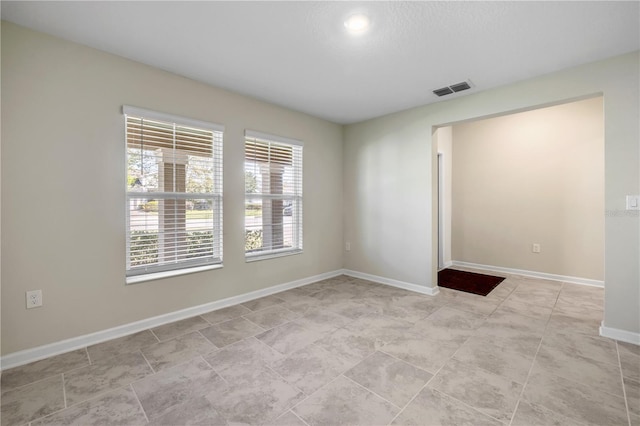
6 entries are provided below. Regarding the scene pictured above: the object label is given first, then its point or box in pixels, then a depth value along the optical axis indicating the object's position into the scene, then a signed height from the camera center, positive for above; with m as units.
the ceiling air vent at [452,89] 3.09 +1.39
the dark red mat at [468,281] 3.97 -1.09
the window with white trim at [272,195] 3.58 +0.22
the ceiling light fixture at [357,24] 1.99 +1.38
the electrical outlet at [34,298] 2.16 -0.66
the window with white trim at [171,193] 2.68 +0.20
